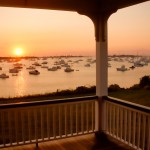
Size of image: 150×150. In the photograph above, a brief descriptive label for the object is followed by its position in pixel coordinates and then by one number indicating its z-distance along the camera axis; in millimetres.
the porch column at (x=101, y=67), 4848
